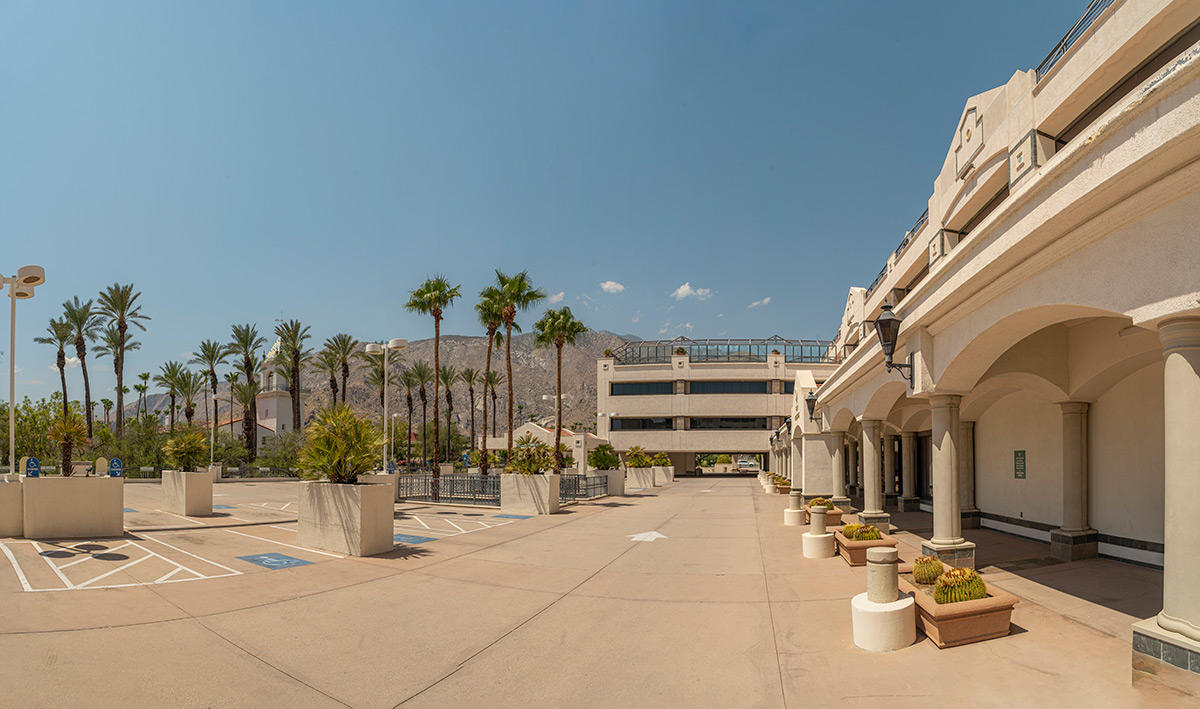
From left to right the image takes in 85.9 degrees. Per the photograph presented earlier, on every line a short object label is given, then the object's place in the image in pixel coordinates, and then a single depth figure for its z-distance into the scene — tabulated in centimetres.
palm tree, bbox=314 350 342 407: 6738
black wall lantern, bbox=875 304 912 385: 1211
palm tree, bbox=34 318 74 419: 5888
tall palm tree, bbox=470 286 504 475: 3550
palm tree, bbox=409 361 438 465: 8109
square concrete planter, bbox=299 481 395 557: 1452
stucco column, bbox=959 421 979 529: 1902
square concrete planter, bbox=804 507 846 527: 1892
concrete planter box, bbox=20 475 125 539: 1446
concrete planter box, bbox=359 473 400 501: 2424
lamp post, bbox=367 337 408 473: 2333
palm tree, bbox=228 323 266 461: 6072
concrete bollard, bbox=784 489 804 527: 2148
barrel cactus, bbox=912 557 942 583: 892
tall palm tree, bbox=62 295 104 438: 5744
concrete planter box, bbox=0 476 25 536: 1462
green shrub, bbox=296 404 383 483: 1527
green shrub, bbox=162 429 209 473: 2166
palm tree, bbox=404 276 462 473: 3447
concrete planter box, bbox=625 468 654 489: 4991
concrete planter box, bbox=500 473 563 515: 2577
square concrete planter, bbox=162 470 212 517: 2072
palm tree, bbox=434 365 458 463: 8127
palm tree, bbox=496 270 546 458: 3522
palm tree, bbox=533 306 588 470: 3991
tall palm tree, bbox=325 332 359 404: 6806
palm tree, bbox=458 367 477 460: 8799
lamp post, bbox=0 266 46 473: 1511
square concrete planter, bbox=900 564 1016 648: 768
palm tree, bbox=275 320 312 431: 6156
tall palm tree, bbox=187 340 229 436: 6594
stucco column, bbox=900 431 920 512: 2602
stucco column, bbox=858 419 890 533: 1830
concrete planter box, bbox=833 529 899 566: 1328
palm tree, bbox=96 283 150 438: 5734
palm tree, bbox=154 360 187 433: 7650
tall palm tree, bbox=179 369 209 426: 7566
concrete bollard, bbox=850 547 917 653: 784
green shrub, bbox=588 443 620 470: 4125
